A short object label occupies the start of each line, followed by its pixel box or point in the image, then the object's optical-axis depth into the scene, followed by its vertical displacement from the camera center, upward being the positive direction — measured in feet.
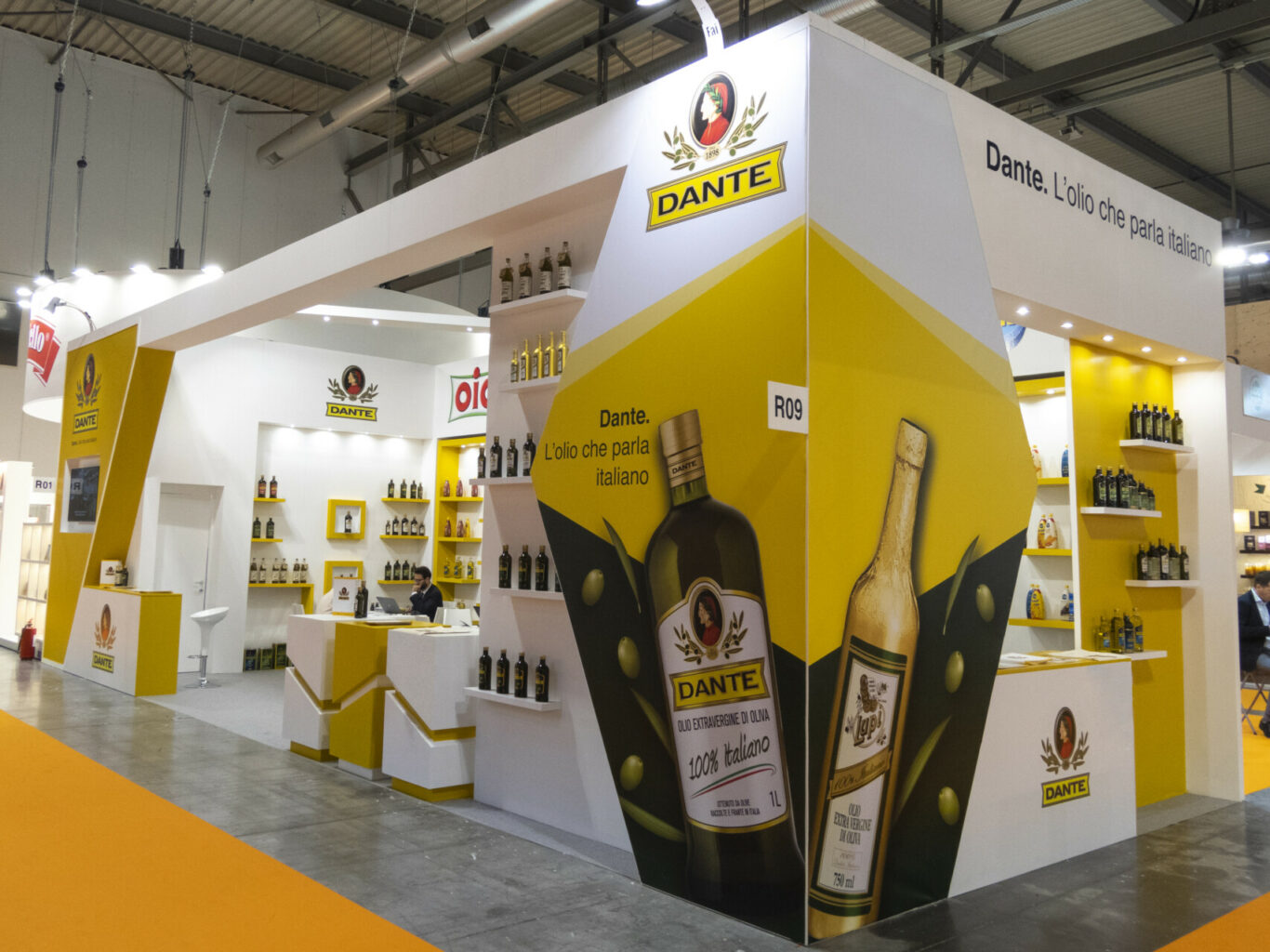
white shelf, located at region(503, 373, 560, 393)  15.31 +2.67
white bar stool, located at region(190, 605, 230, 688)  29.01 -2.44
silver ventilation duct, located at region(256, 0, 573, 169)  25.91 +14.80
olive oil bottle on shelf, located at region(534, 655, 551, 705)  15.39 -2.11
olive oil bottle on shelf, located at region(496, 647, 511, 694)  16.04 -2.05
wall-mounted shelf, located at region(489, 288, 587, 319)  15.35 +4.09
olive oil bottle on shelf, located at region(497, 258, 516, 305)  16.90 +4.64
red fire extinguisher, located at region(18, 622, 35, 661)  33.27 -3.56
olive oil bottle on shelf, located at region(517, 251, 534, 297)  16.28 +4.53
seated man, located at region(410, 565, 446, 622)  28.07 -1.42
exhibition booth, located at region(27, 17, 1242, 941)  11.58 +0.74
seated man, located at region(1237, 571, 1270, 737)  22.63 -1.59
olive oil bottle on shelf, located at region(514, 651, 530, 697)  15.69 -2.09
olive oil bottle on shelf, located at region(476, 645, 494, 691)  16.34 -2.05
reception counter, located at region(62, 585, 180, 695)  26.96 -2.84
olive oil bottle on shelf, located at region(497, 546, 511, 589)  15.98 -0.36
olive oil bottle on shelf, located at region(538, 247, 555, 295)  15.89 +4.55
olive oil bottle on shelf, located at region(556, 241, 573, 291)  15.69 +4.55
